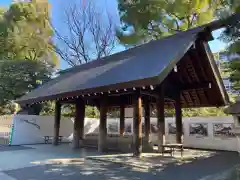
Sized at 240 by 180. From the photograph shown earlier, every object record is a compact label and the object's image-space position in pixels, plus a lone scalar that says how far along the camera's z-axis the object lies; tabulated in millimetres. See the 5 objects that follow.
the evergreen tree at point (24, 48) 16438
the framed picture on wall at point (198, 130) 12695
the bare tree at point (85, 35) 23422
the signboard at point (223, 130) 11671
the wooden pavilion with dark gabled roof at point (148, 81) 7539
